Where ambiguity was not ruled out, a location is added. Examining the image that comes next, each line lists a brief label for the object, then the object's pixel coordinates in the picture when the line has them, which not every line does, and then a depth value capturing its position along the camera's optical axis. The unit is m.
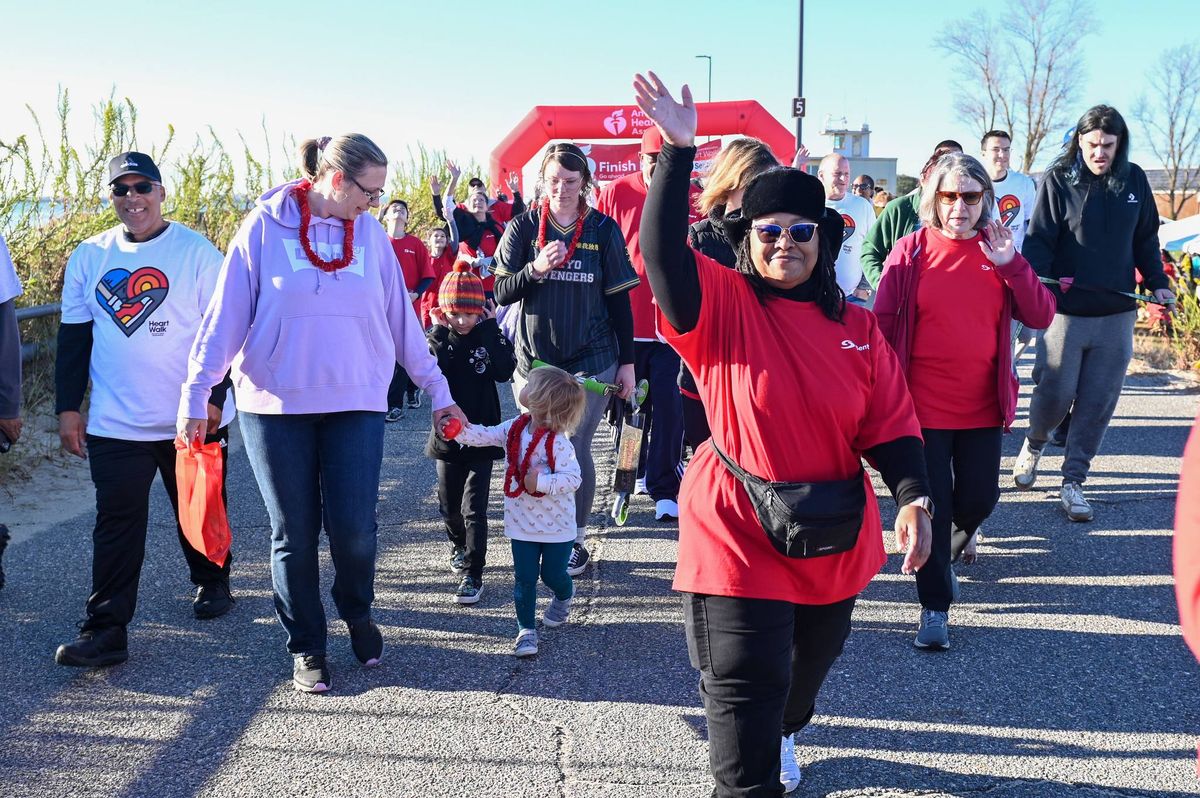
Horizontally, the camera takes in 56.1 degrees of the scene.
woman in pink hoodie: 3.99
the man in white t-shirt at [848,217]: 7.73
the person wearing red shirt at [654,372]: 6.44
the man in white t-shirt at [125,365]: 4.50
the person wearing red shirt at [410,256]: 10.87
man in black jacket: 6.38
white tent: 22.06
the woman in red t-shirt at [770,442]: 2.78
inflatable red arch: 21.52
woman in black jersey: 5.29
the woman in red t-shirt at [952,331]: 4.57
